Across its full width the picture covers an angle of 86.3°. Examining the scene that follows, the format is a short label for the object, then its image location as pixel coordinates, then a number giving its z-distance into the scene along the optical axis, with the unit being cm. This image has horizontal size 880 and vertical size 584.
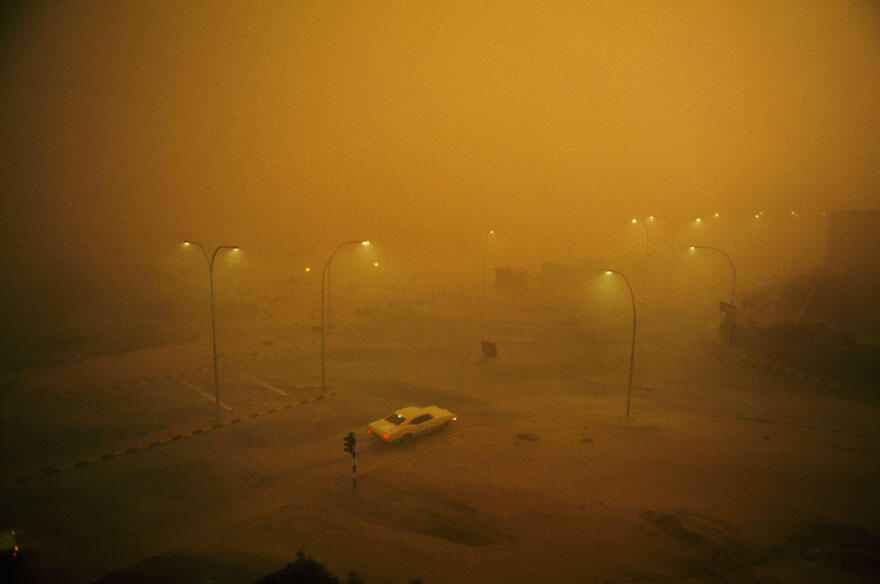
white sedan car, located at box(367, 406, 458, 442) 1945
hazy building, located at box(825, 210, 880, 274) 4191
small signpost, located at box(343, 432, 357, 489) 1502
